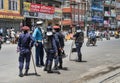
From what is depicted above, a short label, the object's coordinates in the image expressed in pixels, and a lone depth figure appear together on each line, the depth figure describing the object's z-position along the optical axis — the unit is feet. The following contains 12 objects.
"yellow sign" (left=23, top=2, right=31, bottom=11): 186.17
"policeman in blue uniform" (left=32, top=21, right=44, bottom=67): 53.06
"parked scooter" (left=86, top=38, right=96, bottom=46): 124.06
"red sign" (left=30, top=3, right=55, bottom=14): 192.63
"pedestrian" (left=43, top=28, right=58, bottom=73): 46.78
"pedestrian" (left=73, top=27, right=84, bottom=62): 61.36
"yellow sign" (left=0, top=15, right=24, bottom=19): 165.96
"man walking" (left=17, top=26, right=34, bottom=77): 43.80
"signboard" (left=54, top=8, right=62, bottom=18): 229.37
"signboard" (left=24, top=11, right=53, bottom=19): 189.98
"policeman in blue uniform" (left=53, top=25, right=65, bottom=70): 49.64
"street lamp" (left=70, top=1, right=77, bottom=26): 268.37
